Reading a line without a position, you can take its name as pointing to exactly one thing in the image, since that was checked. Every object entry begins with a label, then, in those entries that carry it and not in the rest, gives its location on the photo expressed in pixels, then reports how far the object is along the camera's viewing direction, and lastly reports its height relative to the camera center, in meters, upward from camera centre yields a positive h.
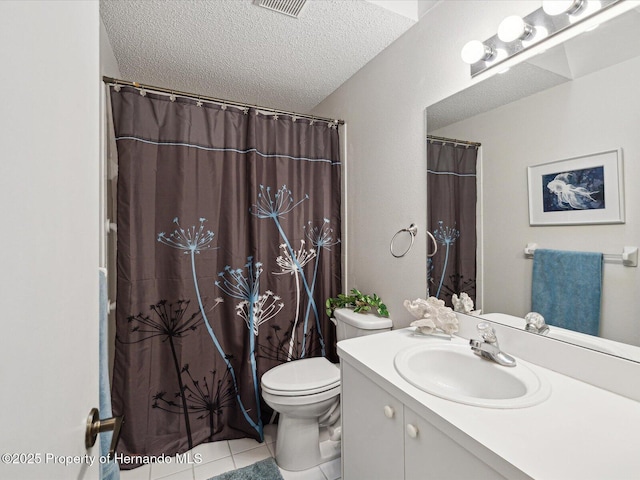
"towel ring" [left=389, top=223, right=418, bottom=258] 1.61 +0.06
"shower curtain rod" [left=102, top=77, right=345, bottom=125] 1.64 +0.88
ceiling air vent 1.45 +1.15
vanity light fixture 0.98 +0.75
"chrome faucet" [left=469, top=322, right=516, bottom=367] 1.06 -0.38
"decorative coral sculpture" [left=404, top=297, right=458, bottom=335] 1.37 -0.34
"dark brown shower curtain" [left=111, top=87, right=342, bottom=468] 1.68 -0.11
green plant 1.83 -0.38
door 0.28 +0.01
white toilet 1.56 -0.81
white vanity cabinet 0.76 -0.60
